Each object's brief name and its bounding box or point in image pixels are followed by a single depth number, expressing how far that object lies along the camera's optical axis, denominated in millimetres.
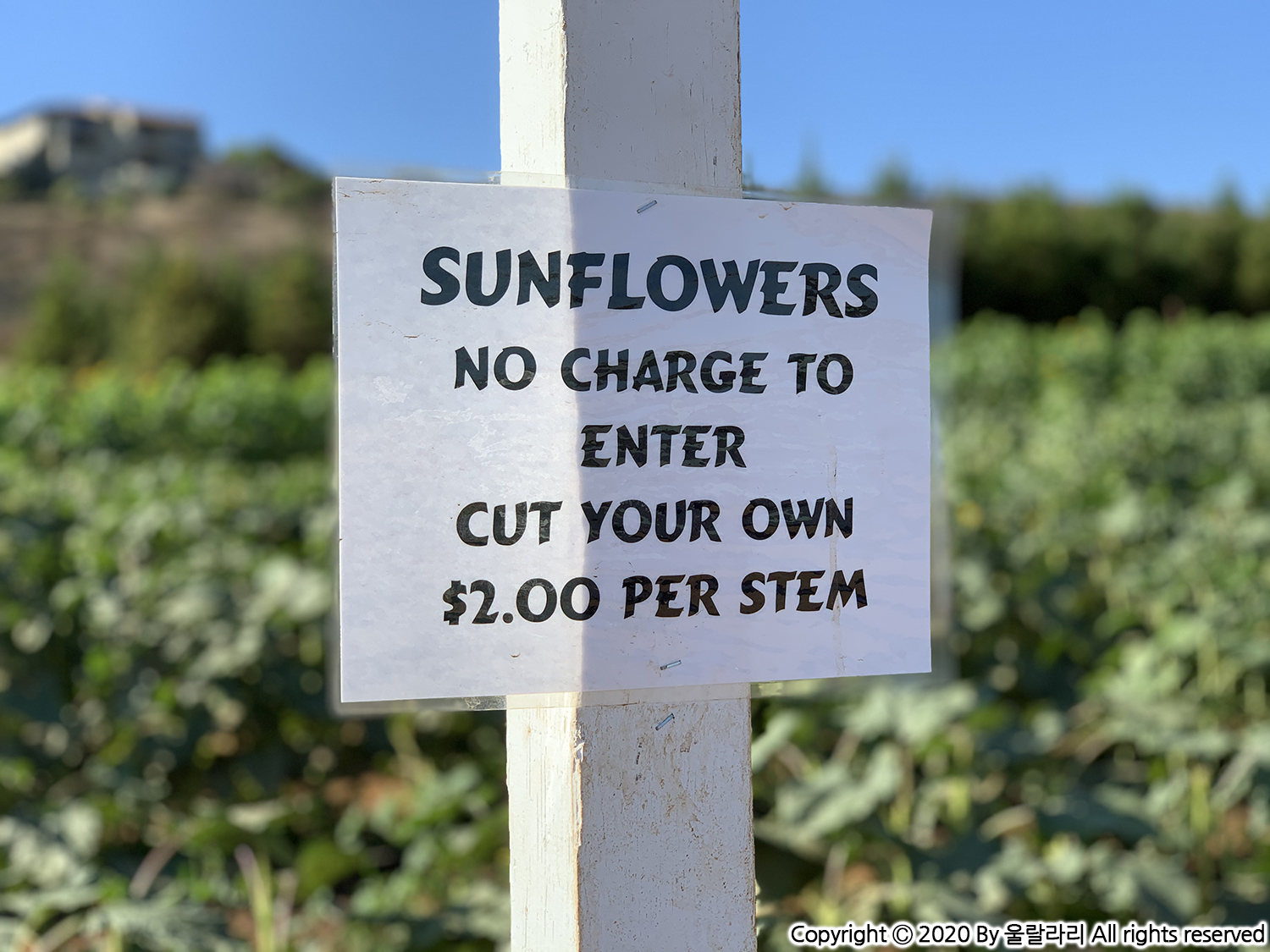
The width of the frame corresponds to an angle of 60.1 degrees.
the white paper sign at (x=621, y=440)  812
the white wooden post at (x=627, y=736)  841
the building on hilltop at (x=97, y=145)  56094
